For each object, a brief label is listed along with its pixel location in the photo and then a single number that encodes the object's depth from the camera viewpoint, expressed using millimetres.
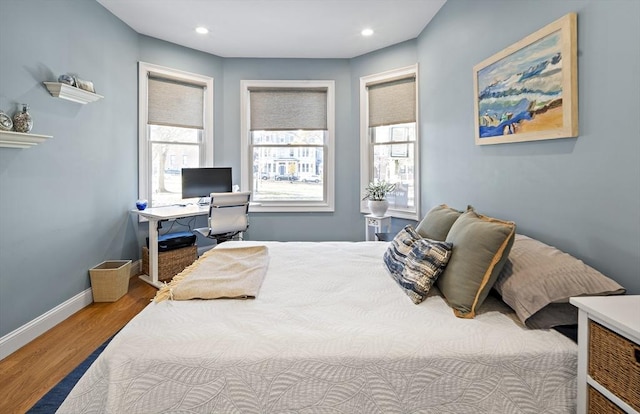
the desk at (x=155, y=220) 3395
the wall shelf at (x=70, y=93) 2562
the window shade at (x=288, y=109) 4562
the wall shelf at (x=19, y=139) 2100
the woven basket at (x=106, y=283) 3098
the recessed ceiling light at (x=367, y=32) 3703
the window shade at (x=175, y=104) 3986
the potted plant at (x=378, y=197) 3896
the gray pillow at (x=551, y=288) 1291
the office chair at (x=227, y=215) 3651
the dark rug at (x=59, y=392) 1721
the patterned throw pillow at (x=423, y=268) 1581
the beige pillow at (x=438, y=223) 1997
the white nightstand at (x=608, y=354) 955
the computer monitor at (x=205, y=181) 4027
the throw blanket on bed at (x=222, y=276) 1623
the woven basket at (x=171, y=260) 3596
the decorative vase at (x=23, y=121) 2246
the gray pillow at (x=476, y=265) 1454
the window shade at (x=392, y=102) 3977
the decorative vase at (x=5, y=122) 2115
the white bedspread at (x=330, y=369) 1102
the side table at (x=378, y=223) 3931
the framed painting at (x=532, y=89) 1631
